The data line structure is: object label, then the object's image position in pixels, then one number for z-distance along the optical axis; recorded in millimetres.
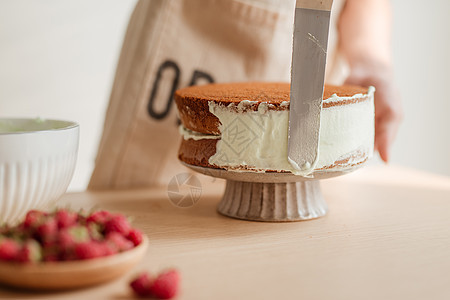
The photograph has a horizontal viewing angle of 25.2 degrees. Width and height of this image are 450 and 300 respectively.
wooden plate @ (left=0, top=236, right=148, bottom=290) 730
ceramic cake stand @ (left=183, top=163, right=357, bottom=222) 936
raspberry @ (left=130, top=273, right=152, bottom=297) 744
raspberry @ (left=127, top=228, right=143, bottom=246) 779
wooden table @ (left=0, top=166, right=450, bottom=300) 769
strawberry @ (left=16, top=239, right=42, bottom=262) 728
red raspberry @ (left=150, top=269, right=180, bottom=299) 742
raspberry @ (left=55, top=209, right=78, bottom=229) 757
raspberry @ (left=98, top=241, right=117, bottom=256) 742
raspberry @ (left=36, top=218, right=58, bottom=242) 738
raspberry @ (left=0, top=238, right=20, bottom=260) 732
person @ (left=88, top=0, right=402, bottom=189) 1098
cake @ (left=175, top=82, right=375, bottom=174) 879
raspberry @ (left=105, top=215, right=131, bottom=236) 772
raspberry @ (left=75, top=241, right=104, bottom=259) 731
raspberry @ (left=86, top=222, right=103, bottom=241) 759
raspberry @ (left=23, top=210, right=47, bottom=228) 758
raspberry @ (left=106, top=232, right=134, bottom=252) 755
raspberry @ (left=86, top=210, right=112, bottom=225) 781
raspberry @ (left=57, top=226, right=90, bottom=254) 734
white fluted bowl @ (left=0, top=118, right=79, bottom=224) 831
